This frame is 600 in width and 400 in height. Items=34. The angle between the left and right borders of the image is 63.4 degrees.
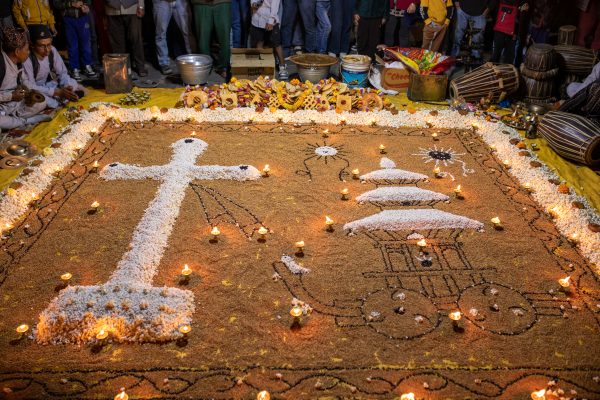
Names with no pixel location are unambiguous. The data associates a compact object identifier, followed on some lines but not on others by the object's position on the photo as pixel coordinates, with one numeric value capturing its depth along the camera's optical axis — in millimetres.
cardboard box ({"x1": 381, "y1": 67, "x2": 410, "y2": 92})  8297
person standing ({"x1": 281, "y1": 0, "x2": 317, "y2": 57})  9766
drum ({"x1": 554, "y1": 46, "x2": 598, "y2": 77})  7625
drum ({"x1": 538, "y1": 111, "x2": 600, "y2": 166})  5746
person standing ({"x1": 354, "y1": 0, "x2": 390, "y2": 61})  9703
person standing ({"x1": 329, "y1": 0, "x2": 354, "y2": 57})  9875
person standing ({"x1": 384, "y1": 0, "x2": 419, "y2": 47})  9891
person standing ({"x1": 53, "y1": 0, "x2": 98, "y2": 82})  8508
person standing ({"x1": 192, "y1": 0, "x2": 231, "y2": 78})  8961
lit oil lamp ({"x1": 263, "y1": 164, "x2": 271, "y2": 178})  5422
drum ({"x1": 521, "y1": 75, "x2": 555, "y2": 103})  7627
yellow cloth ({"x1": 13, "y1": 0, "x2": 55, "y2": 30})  8047
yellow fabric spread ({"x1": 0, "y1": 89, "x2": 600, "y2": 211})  5367
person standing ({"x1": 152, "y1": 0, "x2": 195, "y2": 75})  9086
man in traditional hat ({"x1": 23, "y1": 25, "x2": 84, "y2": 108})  7000
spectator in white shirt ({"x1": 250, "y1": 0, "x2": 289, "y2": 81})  9141
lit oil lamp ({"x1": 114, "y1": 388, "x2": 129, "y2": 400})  2812
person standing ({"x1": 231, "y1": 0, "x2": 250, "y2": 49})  9695
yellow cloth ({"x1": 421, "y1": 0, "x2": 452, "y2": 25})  9242
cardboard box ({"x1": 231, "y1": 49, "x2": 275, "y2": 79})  8297
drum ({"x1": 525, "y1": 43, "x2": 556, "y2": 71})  7488
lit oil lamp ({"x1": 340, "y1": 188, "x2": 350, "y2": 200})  4992
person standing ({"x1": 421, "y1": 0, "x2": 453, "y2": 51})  9266
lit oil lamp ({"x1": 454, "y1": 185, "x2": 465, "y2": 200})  5078
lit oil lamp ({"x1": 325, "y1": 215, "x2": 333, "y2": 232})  4508
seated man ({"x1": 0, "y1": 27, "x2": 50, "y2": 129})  6410
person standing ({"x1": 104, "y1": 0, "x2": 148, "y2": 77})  8688
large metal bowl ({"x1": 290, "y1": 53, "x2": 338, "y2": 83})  8250
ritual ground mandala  3072
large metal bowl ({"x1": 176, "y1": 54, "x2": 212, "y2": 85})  8344
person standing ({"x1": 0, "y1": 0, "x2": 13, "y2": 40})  8031
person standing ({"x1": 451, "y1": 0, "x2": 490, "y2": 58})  9531
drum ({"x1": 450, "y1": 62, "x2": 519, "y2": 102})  7703
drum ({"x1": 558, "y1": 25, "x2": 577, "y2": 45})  8375
